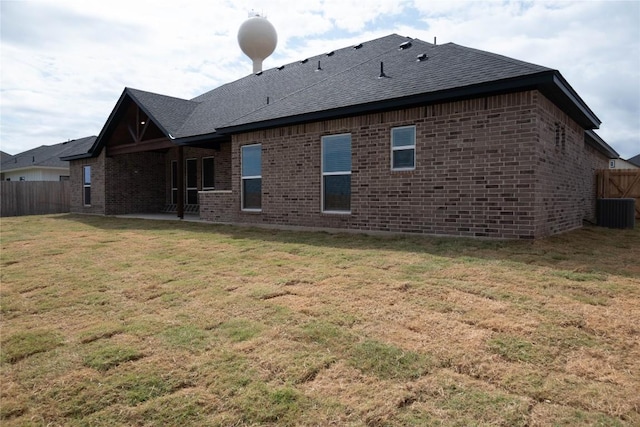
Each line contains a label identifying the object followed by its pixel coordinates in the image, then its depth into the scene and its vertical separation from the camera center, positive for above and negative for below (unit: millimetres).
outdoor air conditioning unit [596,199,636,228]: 11336 -559
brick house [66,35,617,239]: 7684 +1196
